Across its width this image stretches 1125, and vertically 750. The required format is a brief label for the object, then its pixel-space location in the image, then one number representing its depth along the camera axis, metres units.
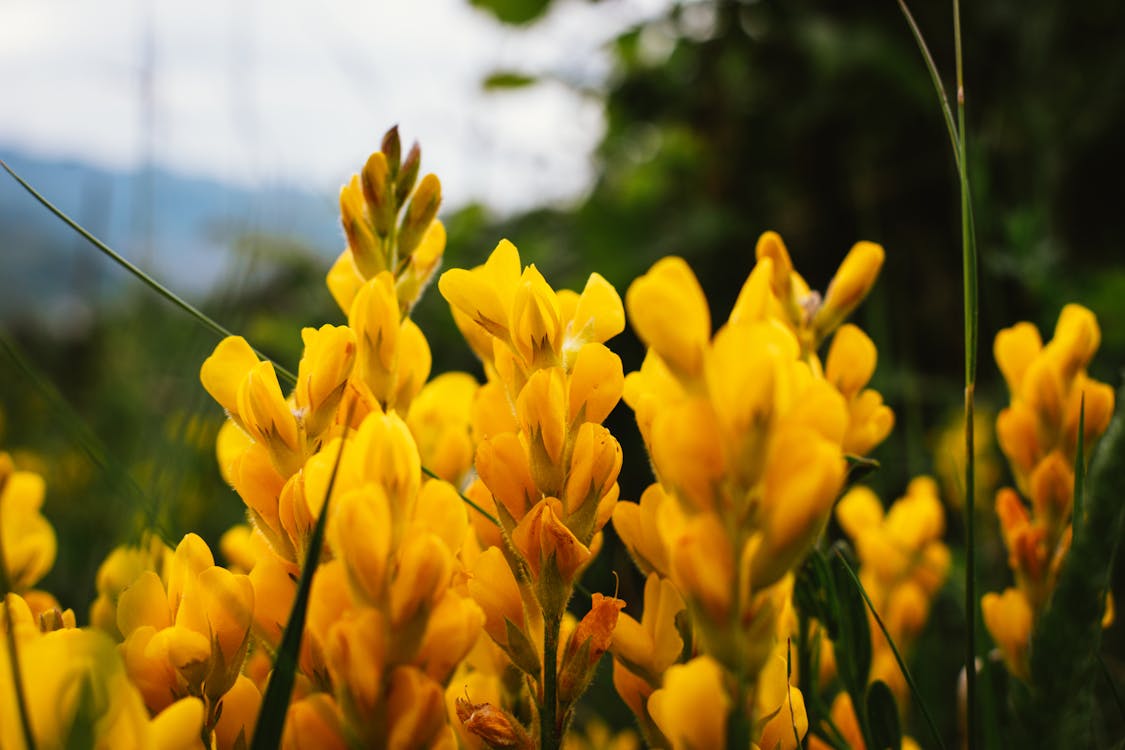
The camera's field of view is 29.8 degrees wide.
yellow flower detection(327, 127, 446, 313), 0.24
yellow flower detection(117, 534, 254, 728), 0.20
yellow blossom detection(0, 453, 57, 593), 0.24
